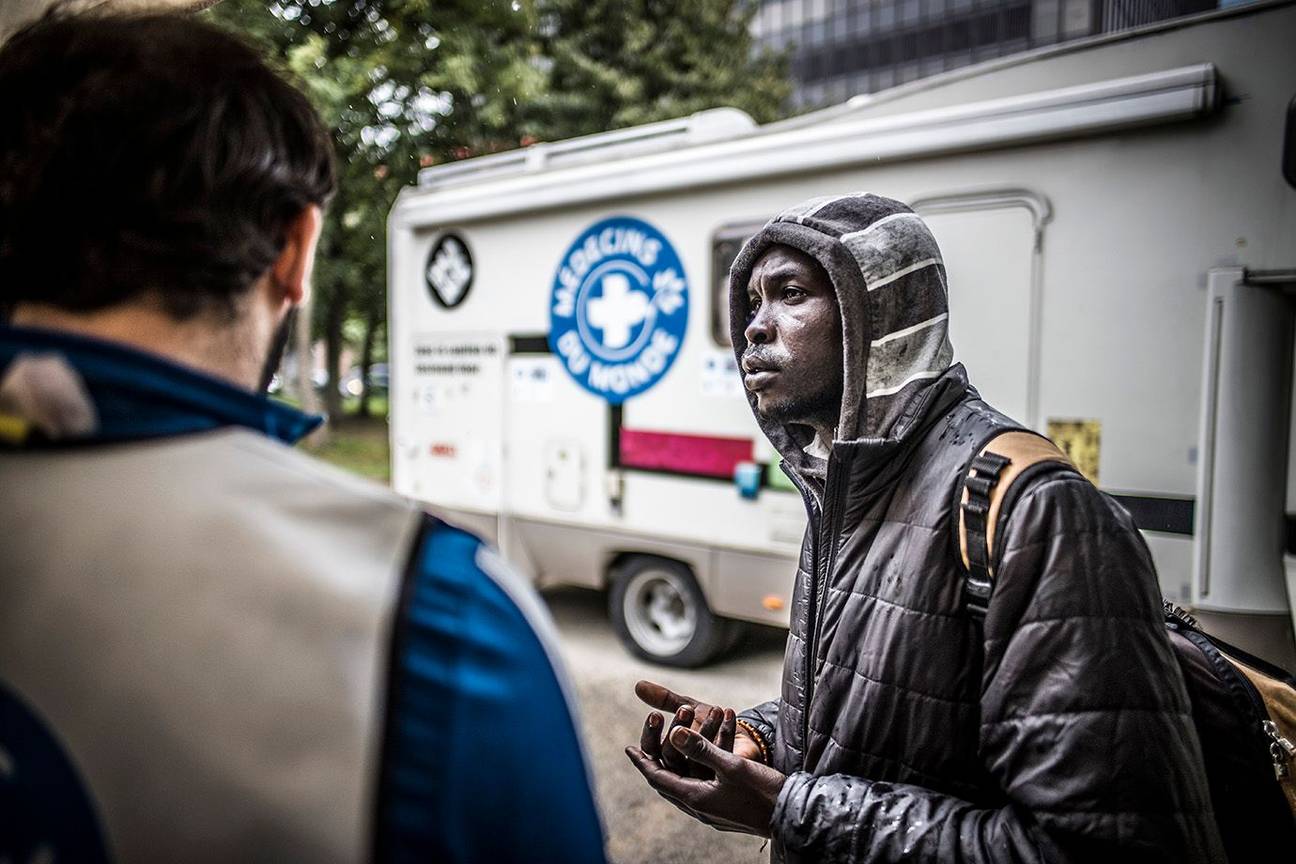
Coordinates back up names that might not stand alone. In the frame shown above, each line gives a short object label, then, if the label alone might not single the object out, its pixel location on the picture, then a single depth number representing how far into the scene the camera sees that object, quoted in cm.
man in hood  112
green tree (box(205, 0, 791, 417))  852
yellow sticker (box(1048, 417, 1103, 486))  367
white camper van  335
